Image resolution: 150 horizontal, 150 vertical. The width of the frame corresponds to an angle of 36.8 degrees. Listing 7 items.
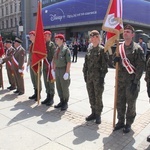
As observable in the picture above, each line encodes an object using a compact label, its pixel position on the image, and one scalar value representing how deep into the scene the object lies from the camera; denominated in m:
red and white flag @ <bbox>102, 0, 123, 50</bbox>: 4.48
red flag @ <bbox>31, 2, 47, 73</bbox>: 5.97
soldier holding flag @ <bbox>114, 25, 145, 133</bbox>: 4.08
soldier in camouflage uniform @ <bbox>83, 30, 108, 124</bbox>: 4.61
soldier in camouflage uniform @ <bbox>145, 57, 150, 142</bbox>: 3.95
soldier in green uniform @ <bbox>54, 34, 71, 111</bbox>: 5.58
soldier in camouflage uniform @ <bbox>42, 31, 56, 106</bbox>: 6.21
